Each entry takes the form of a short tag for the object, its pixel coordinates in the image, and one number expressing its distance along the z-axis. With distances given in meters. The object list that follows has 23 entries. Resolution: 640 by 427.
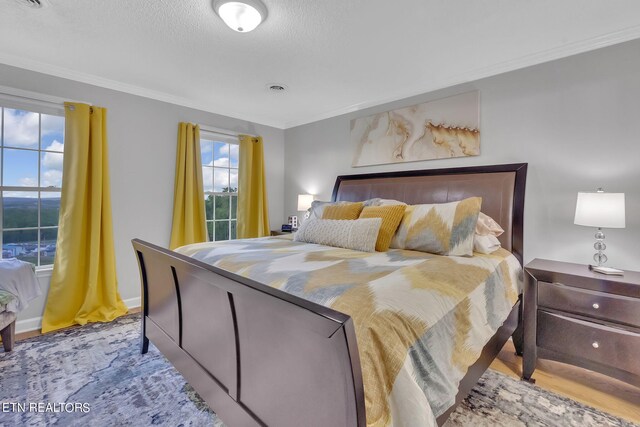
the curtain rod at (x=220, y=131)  3.64
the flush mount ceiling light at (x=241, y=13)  1.75
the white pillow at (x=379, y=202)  2.67
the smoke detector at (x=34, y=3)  1.79
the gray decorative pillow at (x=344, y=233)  2.13
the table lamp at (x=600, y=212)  1.81
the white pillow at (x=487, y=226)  2.26
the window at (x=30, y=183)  2.61
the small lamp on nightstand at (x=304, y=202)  3.89
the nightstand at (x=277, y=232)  3.97
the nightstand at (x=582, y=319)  1.62
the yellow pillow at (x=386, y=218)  2.18
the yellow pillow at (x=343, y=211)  2.55
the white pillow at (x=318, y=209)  2.73
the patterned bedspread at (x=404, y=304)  0.88
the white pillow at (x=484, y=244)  2.11
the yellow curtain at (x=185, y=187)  3.37
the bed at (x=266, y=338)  0.83
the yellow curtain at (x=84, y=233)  2.69
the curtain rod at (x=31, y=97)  2.46
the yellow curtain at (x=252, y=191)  3.96
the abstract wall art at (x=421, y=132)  2.72
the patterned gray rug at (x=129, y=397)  1.54
